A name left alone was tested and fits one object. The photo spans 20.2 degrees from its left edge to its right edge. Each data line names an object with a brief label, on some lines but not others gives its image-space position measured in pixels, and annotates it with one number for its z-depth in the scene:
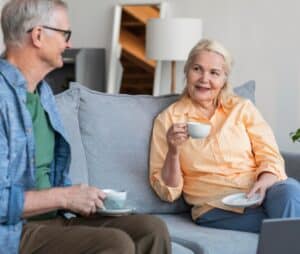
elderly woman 3.05
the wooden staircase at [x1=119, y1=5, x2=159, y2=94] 5.27
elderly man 2.34
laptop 1.89
